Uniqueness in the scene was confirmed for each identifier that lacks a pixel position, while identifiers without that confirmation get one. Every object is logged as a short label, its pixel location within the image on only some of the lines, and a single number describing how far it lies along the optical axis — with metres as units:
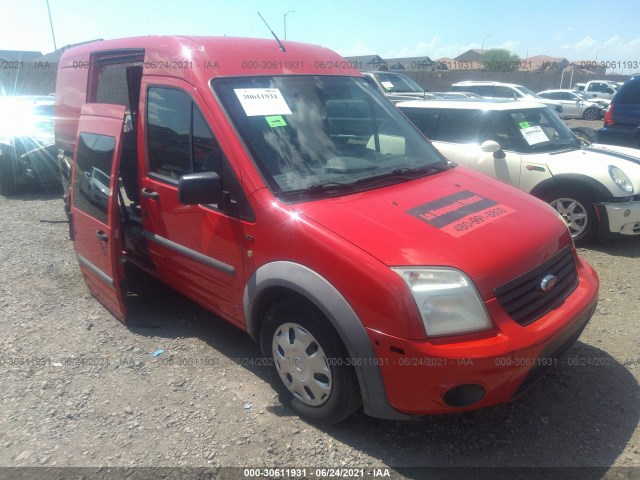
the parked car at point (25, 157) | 8.44
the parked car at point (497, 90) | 19.62
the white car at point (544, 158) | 5.13
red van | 2.21
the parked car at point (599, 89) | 25.31
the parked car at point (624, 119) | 8.13
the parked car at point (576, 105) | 22.14
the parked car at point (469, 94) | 17.75
